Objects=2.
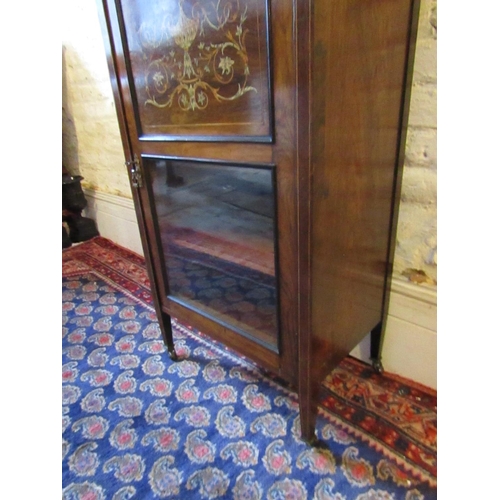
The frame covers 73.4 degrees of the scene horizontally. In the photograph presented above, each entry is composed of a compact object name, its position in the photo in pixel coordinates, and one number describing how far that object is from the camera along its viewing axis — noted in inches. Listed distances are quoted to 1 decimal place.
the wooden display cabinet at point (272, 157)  23.5
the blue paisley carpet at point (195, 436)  34.0
